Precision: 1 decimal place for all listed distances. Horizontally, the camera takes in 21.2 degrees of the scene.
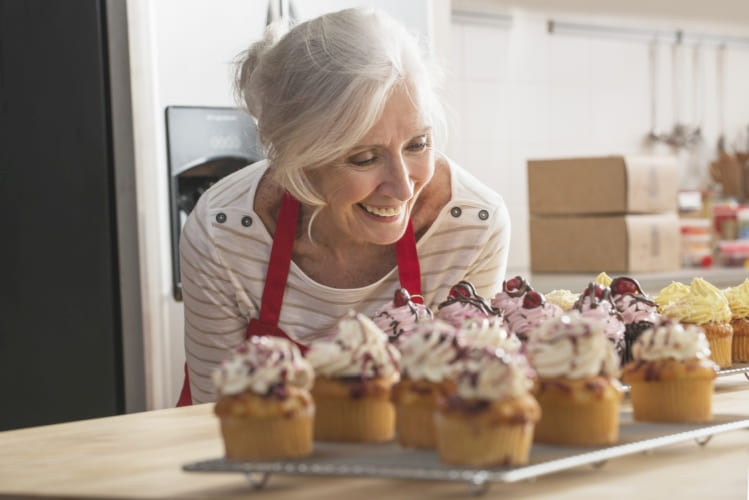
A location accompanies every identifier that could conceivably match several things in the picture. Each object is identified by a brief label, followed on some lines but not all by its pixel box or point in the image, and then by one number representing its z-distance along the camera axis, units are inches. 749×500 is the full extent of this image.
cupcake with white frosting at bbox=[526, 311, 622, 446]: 61.5
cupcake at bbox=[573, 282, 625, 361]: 72.6
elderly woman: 79.9
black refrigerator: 113.8
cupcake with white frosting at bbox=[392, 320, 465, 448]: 61.0
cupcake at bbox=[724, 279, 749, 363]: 81.0
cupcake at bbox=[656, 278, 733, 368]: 78.1
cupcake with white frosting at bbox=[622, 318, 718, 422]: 65.5
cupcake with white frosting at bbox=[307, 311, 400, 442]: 62.6
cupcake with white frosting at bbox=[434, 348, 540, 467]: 57.5
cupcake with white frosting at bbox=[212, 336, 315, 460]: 59.7
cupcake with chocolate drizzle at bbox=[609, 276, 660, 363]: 76.1
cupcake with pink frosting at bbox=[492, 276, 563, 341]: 73.2
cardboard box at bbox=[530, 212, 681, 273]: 145.2
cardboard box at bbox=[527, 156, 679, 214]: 145.4
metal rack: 56.7
